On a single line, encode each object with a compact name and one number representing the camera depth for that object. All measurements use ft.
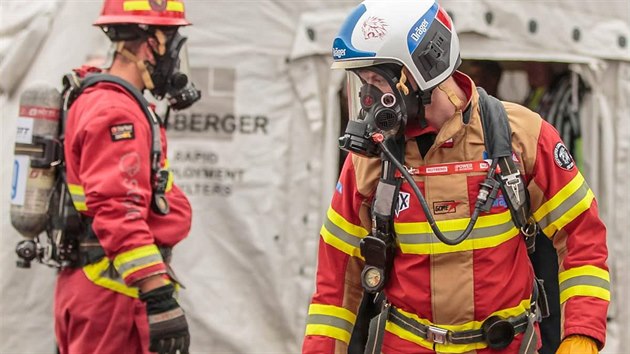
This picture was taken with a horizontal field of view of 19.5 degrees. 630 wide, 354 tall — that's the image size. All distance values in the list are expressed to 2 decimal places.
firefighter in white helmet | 19.47
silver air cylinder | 26.36
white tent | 36.47
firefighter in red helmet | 24.33
